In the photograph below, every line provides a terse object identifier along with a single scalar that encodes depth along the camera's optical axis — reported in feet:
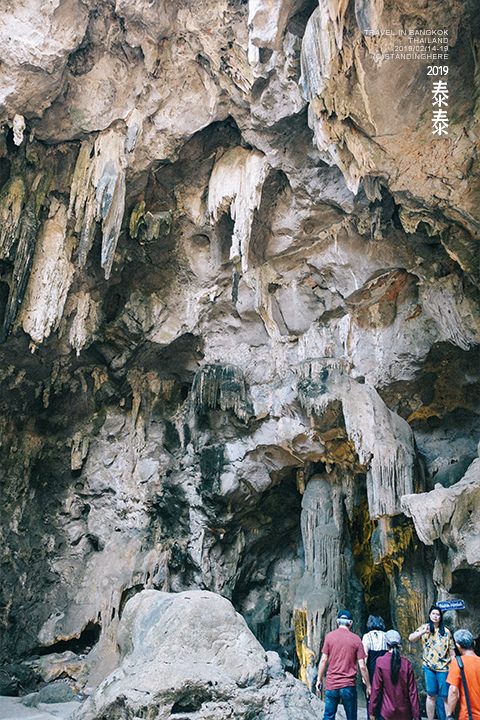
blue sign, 14.23
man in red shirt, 13.83
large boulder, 13.92
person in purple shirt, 12.76
